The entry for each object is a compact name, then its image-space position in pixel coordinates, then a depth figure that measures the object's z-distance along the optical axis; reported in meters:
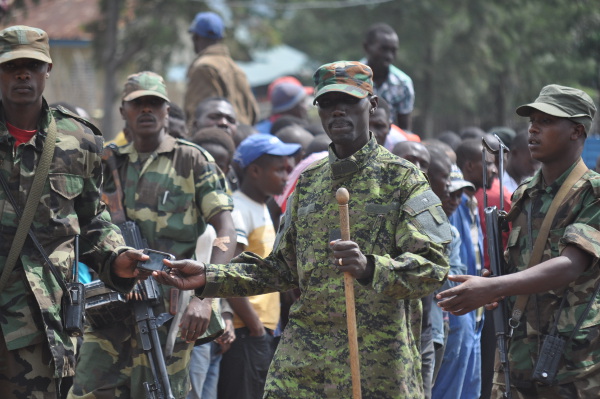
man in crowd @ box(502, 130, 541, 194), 19.51
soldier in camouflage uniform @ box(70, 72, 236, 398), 11.86
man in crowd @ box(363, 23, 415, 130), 19.50
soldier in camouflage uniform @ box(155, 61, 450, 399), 9.19
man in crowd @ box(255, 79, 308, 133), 24.31
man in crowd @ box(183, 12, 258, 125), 20.49
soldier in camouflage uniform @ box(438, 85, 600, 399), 9.73
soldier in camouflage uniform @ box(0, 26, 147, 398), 9.45
